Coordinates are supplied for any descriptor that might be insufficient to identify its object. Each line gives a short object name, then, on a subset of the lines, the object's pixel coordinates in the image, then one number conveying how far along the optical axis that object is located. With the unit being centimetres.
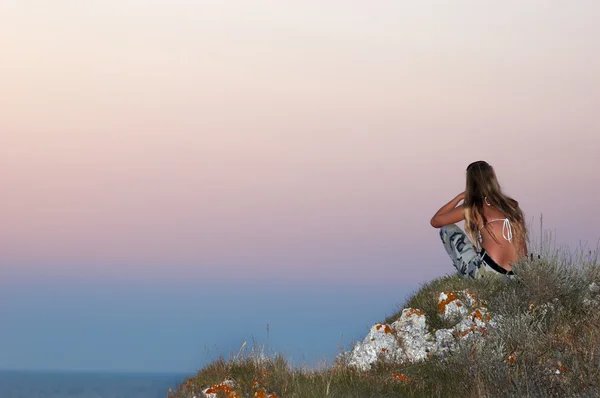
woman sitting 1227
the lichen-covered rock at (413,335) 1124
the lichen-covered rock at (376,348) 1111
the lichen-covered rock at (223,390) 879
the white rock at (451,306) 1169
